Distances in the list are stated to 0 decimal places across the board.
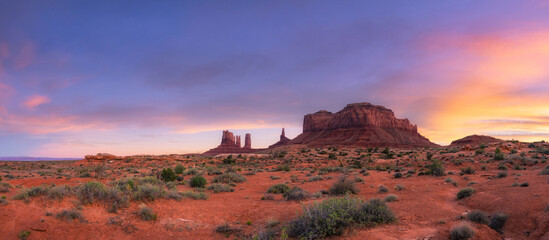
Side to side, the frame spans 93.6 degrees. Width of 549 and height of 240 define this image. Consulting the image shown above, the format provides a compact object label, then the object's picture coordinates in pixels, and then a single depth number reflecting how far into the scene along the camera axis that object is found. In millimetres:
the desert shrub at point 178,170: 25500
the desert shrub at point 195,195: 12500
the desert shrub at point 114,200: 9469
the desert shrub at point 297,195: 12297
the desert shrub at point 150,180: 14915
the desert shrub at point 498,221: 6938
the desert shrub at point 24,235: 7531
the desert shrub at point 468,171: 19359
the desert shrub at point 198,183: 17406
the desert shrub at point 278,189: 15414
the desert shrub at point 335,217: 7055
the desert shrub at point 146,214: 9141
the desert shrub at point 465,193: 11215
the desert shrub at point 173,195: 11488
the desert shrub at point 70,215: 8469
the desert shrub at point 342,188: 13688
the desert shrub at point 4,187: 12766
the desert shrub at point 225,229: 8531
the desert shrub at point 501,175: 15539
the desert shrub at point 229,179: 20556
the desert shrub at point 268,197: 13328
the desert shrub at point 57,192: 9692
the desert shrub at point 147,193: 10406
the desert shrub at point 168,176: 20522
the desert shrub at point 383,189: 14112
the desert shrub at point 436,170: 19109
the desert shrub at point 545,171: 14188
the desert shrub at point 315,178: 20339
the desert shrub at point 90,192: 9560
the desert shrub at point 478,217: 7297
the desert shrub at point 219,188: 15727
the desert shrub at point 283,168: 29273
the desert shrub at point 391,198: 11180
